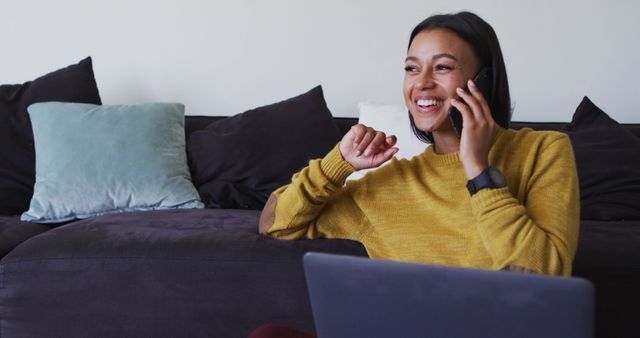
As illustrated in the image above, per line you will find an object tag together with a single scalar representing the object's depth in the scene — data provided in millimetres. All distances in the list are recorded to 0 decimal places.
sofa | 1965
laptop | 799
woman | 1284
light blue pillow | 2639
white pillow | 2625
